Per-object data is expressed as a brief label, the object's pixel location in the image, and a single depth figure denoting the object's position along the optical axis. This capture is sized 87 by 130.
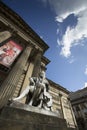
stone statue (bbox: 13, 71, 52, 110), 3.57
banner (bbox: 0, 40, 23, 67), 7.38
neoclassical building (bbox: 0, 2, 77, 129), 7.06
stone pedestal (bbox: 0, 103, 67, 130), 1.99
